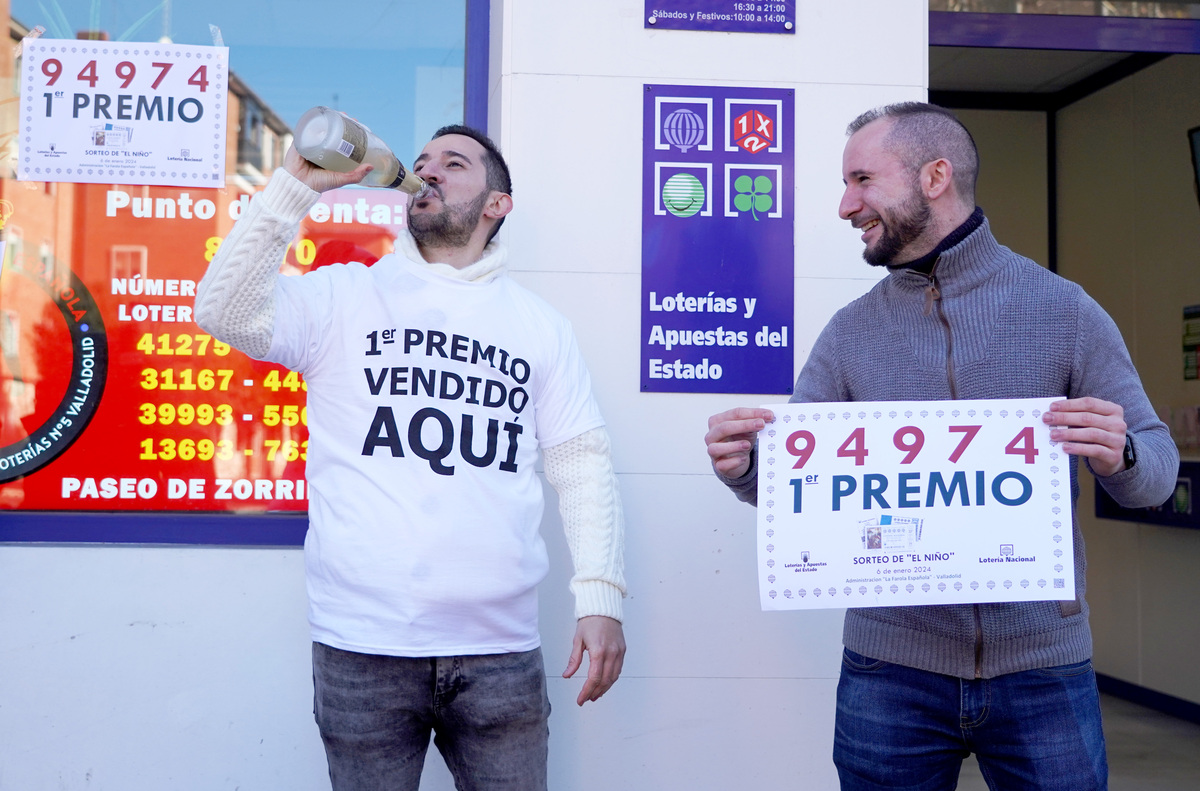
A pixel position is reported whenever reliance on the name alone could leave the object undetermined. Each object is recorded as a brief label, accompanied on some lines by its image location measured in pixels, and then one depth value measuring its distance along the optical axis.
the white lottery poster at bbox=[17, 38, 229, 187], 3.07
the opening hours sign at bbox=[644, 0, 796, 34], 3.07
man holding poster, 1.80
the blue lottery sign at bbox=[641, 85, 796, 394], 3.01
